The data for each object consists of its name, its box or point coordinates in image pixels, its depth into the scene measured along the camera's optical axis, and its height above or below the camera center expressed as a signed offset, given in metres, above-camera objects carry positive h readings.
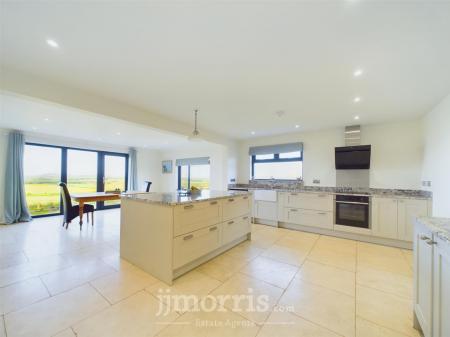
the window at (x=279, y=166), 4.66 +0.14
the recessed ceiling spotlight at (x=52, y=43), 1.55 +1.06
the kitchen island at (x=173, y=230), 2.04 -0.77
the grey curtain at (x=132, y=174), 6.86 -0.20
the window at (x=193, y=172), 6.80 -0.10
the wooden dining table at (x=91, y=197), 4.11 -0.69
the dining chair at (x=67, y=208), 3.96 -0.88
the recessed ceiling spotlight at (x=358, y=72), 1.90 +1.06
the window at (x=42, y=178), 4.82 -0.30
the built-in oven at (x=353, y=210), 3.39 -0.72
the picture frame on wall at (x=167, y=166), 7.74 +0.14
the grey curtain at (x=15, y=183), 4.28 -0.39
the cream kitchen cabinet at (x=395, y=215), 3.02 -0.72
